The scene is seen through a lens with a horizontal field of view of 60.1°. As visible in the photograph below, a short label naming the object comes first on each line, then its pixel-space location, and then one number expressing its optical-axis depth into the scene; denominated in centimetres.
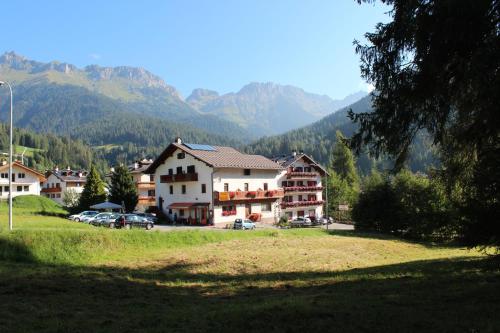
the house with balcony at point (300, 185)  7000
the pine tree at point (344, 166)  9494
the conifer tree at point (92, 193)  6344
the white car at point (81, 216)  5101
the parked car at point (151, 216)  5263
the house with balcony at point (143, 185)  7588
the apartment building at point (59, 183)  10800
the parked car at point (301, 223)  5983
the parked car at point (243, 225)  5159
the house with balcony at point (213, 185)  5712
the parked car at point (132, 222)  4416
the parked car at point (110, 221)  4486
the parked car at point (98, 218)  4556
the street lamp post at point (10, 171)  2890
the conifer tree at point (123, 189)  6297
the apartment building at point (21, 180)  8512
